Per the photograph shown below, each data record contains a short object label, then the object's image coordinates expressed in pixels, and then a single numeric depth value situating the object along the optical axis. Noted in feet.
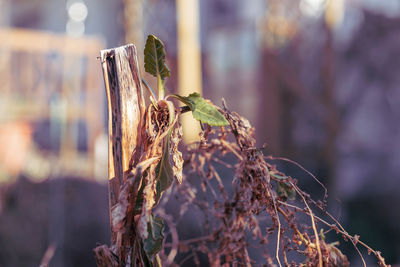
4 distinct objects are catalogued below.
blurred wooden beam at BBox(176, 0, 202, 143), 11.02
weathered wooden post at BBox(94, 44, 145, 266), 1.87
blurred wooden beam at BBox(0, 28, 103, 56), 13.14
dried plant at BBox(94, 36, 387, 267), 1.74
